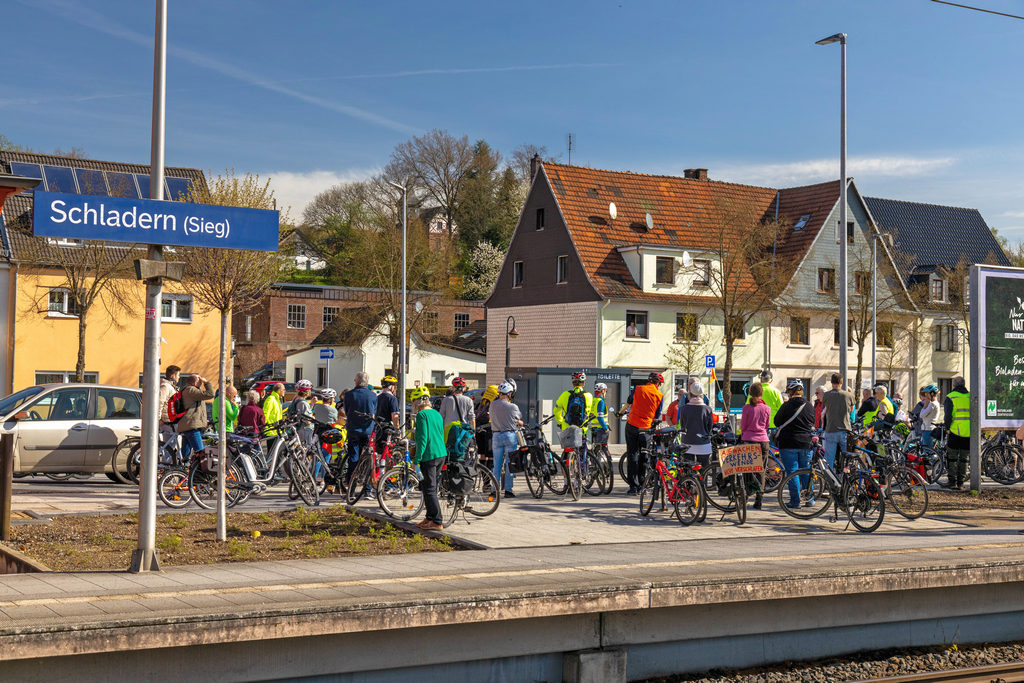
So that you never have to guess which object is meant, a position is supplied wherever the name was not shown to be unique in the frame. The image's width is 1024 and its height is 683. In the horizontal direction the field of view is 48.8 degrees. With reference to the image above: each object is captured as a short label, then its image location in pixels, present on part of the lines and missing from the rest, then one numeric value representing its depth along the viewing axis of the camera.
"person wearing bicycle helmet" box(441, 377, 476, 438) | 16.69
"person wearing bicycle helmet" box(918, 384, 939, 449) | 25.23
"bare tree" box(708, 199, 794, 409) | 49.69
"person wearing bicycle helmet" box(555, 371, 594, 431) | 18.28
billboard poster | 18.34
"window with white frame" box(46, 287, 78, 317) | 42.84
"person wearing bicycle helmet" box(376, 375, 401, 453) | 17.34
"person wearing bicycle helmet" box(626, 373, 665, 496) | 18.42
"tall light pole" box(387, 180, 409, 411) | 37.88
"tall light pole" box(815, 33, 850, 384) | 29.53
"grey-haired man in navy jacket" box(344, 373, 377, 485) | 16.91
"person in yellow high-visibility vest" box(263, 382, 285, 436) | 19.20
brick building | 74.94
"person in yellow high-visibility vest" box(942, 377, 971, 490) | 20.16
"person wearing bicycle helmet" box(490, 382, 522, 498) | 17.36
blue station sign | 9.39
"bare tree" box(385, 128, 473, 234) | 80.19
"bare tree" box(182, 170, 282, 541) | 31.66
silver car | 18.81
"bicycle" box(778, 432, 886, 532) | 14.38
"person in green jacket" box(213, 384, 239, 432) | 18.33
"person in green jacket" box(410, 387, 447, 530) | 13.37
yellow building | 41.94
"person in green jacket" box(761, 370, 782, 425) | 18.54
